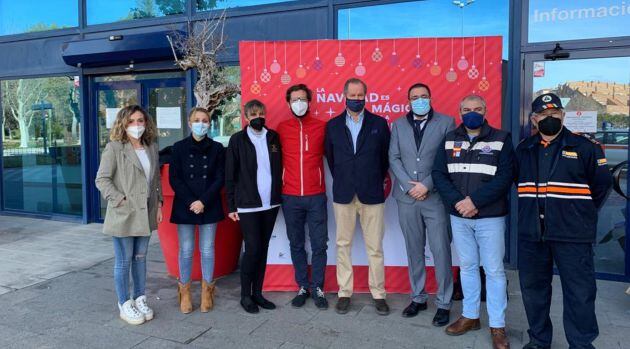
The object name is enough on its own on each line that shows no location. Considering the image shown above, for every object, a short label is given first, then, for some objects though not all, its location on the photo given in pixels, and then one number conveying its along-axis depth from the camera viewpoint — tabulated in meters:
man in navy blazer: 3.96
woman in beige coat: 3.78
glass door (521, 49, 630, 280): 4.93
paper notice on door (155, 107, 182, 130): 7.10
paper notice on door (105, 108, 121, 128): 7.64
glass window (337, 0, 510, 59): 5.35
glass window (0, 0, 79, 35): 7.79
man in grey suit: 3.86
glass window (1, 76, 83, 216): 7.95
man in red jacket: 4.11
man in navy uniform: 3.09
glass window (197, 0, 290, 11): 6.42
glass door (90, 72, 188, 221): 7.10
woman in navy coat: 4.11
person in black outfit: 4.05
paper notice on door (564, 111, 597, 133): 5.02
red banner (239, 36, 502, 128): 4.39
